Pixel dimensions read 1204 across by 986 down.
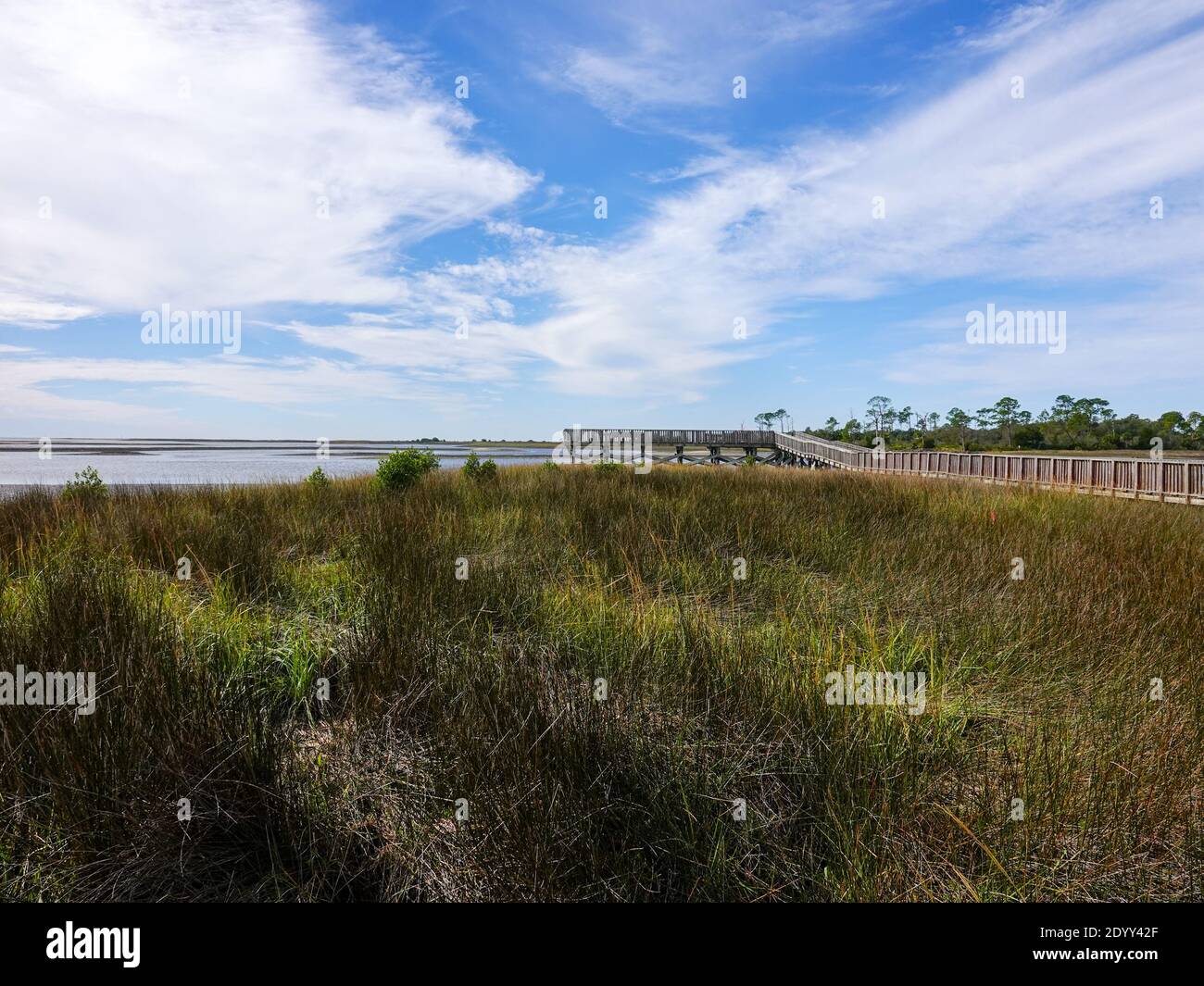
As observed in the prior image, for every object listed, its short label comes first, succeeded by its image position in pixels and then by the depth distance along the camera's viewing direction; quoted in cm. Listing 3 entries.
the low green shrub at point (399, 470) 1180
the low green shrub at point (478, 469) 1457
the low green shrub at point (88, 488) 943
